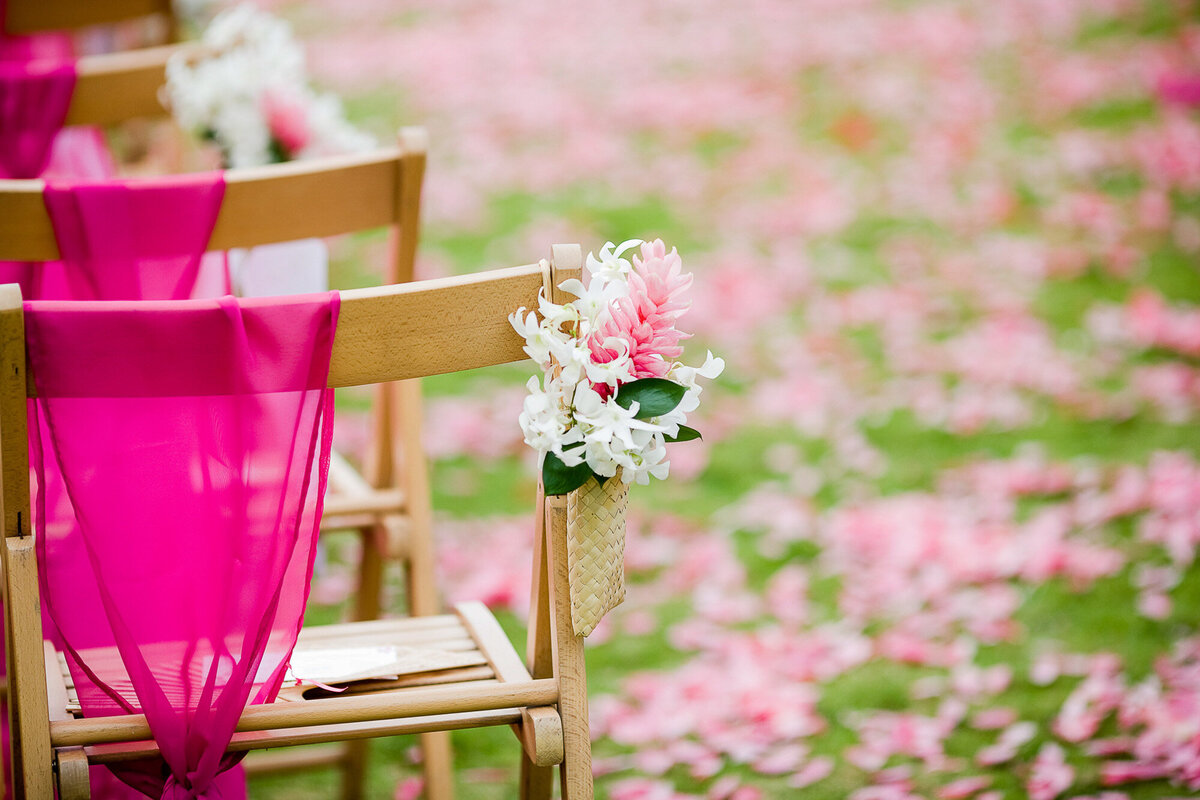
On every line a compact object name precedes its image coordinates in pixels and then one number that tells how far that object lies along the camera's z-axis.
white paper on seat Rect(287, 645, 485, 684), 3.66
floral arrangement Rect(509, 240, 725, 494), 3.53
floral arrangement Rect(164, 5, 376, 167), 4.19
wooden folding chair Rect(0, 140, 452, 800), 3.80
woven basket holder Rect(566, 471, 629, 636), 3.58
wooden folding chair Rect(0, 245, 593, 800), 3.51
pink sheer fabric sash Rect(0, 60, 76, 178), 4.10
